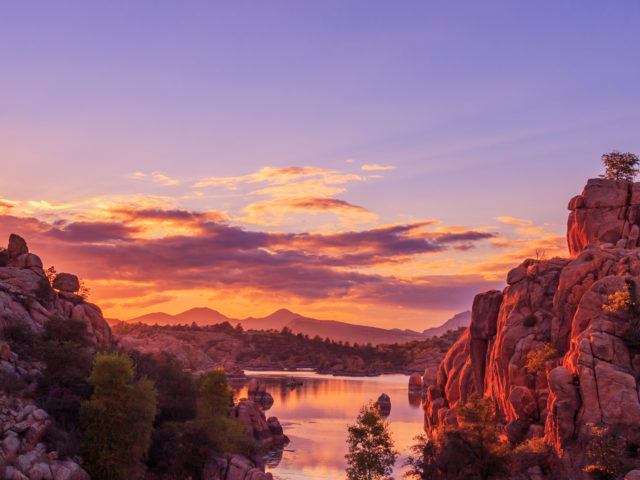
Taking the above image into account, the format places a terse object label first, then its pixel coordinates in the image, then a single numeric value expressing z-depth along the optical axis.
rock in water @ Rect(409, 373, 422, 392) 181.36
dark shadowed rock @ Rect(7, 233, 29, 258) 92.50
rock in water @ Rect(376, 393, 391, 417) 132.50
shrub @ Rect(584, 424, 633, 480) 50.69
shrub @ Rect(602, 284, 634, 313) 62.47
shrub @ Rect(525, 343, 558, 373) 70.25
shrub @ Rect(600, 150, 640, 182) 89.69
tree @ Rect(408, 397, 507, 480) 58.34
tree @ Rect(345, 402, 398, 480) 63.91
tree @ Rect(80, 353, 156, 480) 57.97
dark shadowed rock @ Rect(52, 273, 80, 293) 96.25
